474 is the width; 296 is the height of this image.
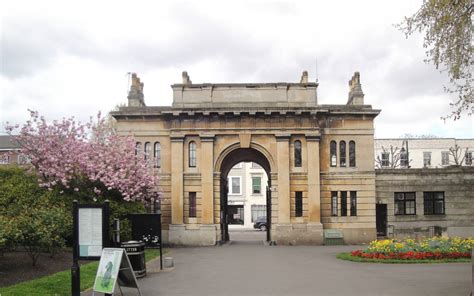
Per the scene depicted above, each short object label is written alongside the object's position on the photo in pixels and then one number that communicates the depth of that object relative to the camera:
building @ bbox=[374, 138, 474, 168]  64.31
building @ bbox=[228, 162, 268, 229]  64.25
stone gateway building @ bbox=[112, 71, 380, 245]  34.19
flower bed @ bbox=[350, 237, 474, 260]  22.50
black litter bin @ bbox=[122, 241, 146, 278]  17.38
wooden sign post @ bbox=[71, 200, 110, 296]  12.27
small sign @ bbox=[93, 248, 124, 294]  11.75
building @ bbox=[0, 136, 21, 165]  65.71
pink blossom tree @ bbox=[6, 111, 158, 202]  27.38
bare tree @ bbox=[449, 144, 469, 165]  61.58
